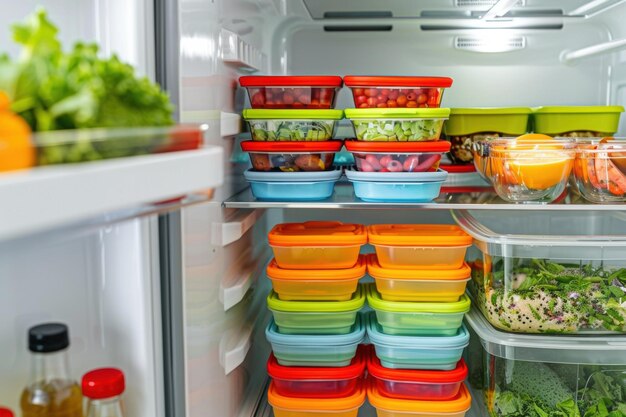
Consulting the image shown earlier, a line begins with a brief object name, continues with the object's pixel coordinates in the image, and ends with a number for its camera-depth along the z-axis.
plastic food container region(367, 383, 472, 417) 1.34
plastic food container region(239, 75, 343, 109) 1.35
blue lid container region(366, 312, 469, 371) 1.34
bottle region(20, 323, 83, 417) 0.73
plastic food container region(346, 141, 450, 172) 1.30
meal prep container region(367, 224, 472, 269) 1.34
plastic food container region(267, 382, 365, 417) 1.35
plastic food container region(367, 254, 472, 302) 1.33
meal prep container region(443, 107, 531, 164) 1.48
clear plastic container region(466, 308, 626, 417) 1.29
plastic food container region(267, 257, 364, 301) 1.34
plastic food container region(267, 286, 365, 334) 1.35
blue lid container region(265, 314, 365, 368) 1.35
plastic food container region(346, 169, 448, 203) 1.29
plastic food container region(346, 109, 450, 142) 1.30
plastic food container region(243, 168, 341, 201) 1.32
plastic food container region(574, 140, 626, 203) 1.27
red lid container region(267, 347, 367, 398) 1.35
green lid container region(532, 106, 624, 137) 1.47
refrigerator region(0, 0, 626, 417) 0.56
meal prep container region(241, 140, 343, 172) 1.33
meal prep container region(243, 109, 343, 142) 1.33
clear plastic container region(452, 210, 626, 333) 1.28
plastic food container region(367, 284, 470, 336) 1.34
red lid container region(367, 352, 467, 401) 1.34
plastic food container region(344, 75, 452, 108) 1.33
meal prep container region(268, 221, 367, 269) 1.34
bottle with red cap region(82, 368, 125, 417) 0.81
